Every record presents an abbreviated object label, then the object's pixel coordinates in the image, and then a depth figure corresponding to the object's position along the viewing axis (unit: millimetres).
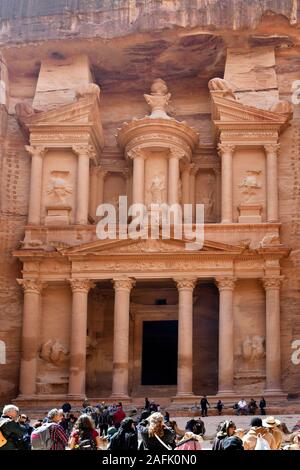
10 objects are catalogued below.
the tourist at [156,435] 10638
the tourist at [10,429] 10844
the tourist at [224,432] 10606
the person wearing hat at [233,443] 9797
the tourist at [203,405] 27406
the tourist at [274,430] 11581
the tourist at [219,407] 27978
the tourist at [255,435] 10998
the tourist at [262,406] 27716
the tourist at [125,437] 11266
